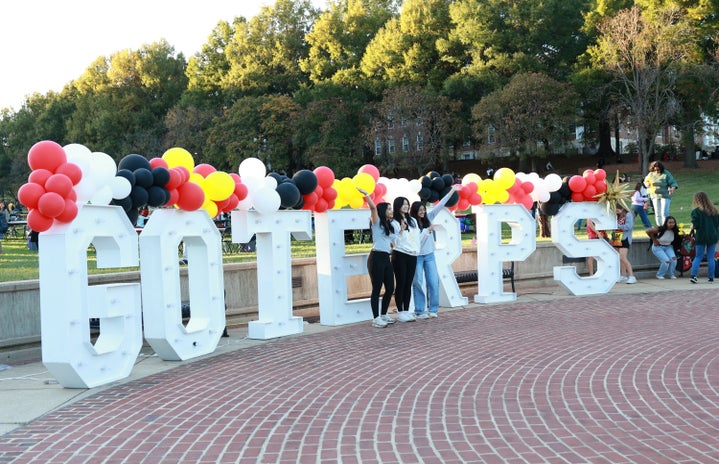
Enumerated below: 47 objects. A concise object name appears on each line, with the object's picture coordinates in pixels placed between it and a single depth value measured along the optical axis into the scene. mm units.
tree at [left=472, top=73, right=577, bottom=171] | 45031
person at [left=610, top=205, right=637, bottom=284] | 15539
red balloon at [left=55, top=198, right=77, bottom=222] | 7461
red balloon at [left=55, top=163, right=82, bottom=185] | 7598
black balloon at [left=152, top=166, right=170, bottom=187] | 8969
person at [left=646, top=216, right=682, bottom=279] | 16109
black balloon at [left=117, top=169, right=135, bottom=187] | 8766
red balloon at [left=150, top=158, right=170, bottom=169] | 9281
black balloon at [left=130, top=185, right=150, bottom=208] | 8820
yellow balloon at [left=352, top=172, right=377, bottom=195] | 11984
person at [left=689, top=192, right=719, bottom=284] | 15180
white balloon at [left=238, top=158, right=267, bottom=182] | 10694
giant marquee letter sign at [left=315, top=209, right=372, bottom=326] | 11367
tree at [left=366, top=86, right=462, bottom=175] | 48812
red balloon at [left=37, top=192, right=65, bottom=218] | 7250
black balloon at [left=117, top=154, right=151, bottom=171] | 9000
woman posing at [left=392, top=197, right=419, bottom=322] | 11188
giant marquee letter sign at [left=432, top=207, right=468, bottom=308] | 13086
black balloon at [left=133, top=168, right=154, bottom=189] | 8836
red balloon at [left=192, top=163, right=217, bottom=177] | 10109
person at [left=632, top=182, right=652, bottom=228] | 19438
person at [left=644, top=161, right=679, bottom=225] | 17609
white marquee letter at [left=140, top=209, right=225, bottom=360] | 8766
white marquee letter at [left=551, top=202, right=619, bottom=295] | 14102
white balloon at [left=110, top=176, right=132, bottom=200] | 8562
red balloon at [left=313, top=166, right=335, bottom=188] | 11367
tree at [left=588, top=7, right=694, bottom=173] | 42250
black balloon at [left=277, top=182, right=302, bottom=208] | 10719
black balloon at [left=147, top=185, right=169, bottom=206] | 8922
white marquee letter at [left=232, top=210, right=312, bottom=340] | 10336
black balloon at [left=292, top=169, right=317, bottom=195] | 11031
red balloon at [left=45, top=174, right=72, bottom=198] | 7359
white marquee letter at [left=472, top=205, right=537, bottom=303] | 13438
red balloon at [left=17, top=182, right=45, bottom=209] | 7285
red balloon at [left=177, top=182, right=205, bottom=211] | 9266
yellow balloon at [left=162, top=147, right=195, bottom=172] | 9805
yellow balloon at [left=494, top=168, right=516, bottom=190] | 14023
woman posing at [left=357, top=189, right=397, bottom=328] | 10992
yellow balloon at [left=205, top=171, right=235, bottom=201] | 9820
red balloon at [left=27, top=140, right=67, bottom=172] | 7516
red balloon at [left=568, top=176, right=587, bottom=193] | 14406
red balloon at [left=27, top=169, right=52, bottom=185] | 7449
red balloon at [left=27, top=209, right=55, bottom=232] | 7340
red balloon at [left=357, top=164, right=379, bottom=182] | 12352
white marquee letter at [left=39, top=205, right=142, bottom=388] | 7430
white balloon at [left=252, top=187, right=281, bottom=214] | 10336
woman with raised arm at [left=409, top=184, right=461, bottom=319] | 11719
